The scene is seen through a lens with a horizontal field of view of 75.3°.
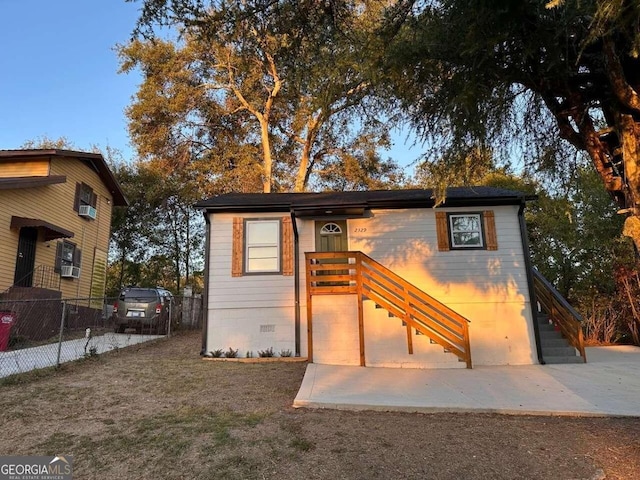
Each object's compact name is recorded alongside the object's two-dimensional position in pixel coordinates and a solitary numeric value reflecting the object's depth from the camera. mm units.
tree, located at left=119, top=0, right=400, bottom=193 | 17766
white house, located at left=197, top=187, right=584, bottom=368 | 8859
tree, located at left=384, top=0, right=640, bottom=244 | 4250
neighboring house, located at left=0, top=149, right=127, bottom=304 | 11969
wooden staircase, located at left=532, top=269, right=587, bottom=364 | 9352
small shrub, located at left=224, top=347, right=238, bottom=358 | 9336
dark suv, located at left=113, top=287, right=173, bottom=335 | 11977
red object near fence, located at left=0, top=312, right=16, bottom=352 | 8602
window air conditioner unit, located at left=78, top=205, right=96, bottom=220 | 15743
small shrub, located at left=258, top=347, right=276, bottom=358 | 9352
